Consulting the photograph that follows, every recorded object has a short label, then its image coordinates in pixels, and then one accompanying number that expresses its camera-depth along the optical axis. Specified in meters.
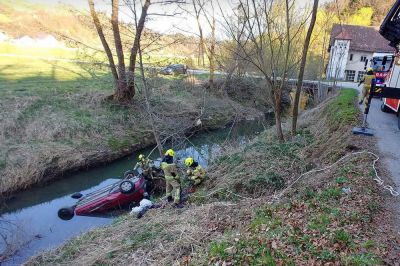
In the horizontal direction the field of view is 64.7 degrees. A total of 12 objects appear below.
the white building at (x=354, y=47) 44.19
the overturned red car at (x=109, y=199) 12.34
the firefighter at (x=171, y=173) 9.94
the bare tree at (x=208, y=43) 27.74
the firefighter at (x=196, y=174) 11.30
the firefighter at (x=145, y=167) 13.59
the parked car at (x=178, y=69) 31.85
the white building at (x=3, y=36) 49.05
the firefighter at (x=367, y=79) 12.72
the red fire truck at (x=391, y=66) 9.88
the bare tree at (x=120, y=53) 16.58
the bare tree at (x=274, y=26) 11.48
